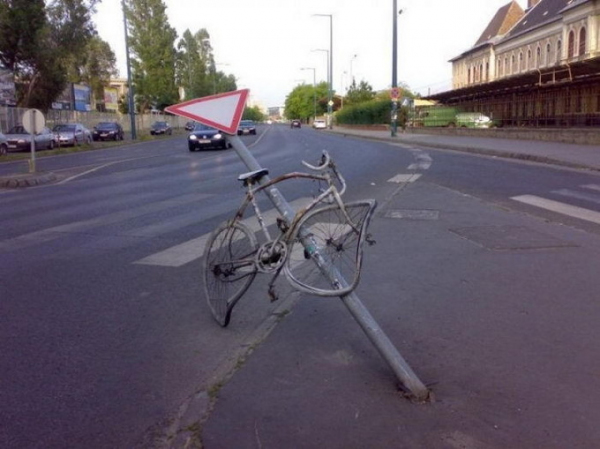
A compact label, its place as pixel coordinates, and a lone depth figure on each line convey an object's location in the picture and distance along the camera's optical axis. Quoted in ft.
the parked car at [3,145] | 101.35
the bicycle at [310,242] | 13.53
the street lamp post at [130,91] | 145.74
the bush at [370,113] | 229.45
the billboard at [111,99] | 296.71
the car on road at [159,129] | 216.54
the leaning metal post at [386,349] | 12.74
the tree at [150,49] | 245.86
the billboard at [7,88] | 131.50
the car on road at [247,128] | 187.42
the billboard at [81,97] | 224.33
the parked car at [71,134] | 125.18
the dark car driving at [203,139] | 105.81
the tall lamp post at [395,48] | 136.46
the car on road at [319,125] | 311.06
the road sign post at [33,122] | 58.70
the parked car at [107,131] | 156.25
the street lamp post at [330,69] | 231.50
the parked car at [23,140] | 110.32
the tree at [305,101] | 538.06
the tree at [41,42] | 119.24
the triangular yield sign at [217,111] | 15.72
